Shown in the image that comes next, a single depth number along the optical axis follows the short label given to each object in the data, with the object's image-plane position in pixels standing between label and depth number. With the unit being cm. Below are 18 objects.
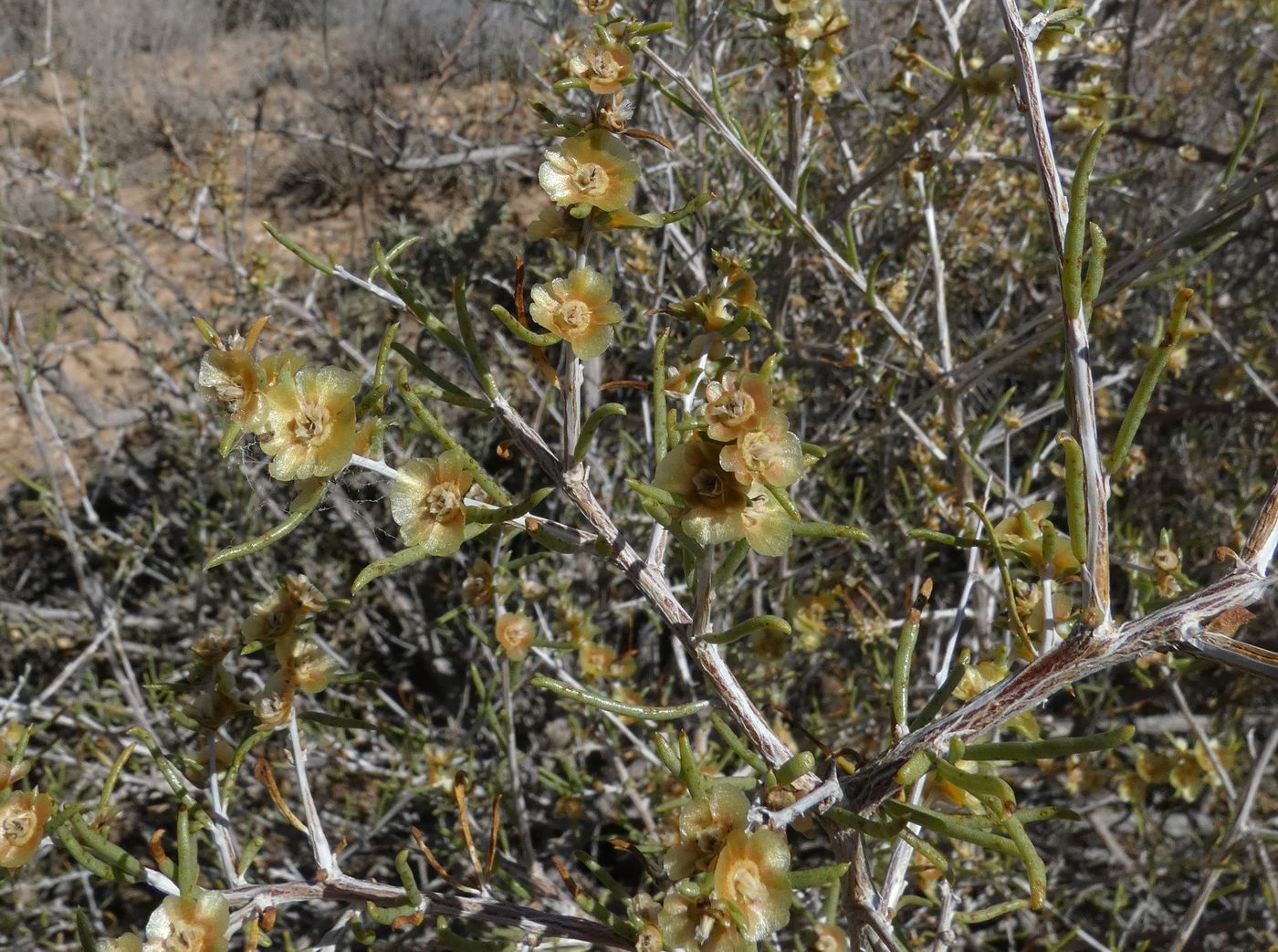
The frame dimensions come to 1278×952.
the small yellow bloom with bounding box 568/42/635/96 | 23
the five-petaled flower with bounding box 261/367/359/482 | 21
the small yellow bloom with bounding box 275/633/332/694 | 24
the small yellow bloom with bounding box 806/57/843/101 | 32
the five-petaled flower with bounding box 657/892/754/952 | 20
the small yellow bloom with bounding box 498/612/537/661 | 28
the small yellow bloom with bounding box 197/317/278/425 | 21
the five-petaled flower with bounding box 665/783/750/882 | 21
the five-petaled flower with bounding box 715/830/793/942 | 20
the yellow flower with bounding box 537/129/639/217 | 22
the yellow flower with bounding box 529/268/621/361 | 22
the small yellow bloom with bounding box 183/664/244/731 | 24
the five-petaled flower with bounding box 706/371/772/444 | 20
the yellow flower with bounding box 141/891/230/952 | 21
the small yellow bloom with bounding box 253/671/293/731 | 24
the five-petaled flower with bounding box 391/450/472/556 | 22
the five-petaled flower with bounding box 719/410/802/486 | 20
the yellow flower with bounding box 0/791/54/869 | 23
